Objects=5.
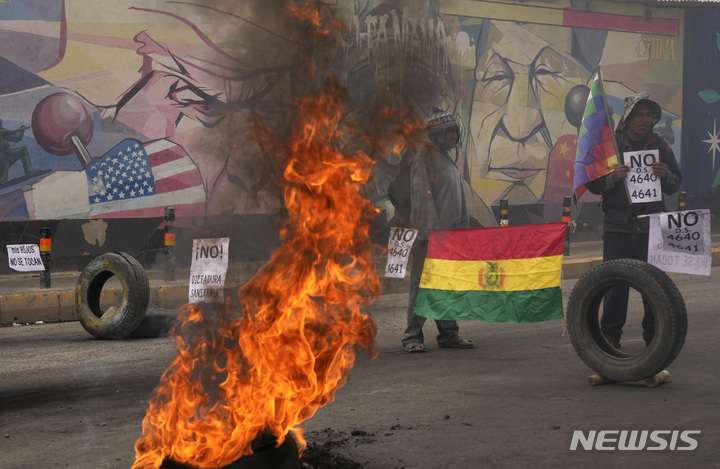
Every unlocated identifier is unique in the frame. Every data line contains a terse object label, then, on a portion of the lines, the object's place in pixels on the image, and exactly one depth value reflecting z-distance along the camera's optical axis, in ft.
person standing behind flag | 26.66
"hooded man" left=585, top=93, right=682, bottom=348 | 23.62
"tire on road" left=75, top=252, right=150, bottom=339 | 30.81
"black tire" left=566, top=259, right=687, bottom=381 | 19.88
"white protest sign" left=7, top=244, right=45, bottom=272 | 42.22
